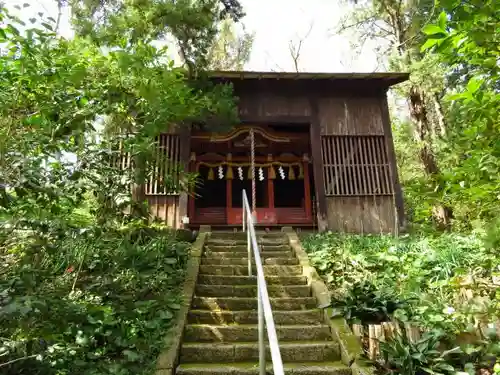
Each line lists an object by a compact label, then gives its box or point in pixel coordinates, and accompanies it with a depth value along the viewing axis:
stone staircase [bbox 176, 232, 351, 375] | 4.15
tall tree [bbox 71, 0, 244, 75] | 6.86
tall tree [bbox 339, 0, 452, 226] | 11.65
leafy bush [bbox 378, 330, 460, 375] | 3.60
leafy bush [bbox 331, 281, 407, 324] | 4.47
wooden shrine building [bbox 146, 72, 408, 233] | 9.80
